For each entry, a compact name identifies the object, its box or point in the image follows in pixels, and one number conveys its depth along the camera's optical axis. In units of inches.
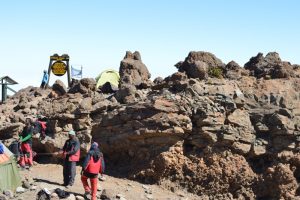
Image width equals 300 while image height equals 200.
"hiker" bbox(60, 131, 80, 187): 650.8
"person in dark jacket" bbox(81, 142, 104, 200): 602.2
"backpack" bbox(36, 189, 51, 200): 598.9
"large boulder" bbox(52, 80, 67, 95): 918.4
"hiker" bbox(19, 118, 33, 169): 722.2
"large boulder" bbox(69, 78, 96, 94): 874.1
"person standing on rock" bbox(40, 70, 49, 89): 1087.6
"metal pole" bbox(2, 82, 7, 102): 1087.7
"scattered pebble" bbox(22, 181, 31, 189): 644.1
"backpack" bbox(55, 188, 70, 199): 610.9
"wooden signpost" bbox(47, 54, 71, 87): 1090.7
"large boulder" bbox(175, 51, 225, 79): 833.5
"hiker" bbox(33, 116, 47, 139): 768.9
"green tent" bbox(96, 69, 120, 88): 1062.4
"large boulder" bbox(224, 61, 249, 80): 841.9
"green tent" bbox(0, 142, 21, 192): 631.8
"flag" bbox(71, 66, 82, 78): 1106.7
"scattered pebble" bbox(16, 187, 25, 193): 633.6
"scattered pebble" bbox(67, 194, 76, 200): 605.6
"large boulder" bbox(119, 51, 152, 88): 924.0
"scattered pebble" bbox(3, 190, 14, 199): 614.9
